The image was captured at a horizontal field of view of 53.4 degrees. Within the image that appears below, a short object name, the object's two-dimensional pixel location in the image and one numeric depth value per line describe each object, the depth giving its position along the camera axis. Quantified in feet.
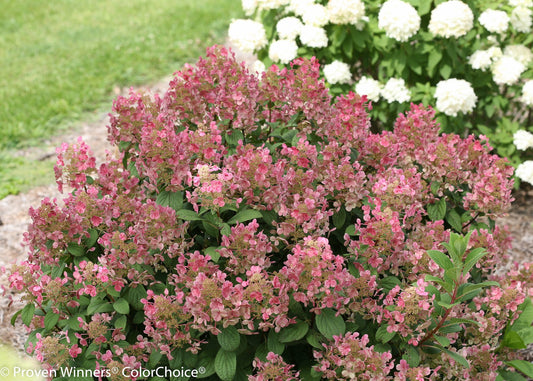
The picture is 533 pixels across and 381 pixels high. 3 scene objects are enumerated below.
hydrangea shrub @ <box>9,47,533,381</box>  6.86
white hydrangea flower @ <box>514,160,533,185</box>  14.12
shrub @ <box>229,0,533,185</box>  13.66
